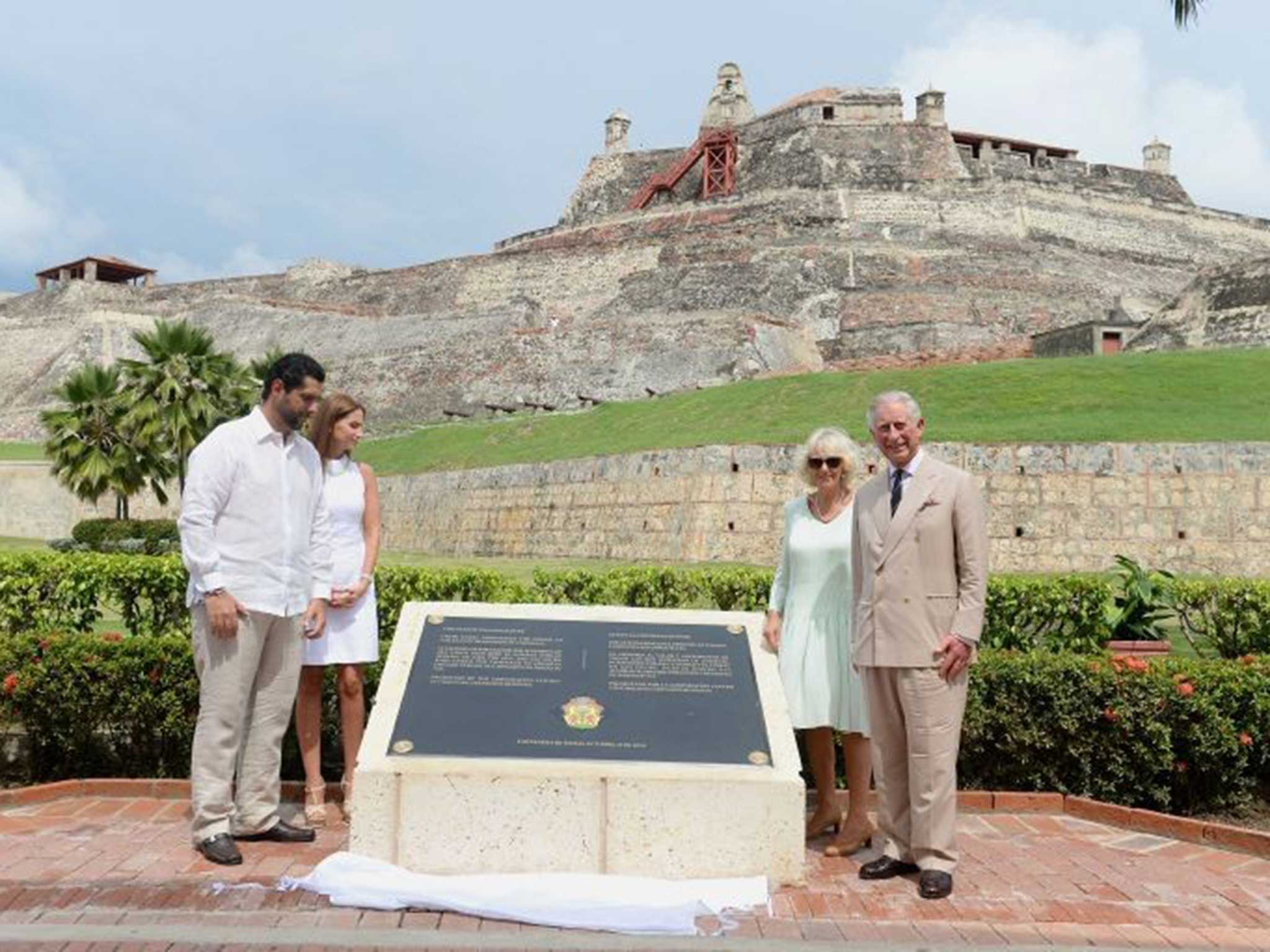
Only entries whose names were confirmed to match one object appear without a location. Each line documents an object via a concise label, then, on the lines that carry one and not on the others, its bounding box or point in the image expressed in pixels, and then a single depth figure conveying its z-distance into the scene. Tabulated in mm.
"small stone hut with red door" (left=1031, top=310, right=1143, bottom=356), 29188
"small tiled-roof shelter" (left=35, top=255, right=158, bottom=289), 63062
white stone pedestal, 5348
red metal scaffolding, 53219
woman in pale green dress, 6070
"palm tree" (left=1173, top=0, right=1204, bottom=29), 9164
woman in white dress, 6352
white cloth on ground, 4852
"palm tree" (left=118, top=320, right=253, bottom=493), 25000
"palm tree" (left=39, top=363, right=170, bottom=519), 25359
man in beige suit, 5426
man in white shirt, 5656
